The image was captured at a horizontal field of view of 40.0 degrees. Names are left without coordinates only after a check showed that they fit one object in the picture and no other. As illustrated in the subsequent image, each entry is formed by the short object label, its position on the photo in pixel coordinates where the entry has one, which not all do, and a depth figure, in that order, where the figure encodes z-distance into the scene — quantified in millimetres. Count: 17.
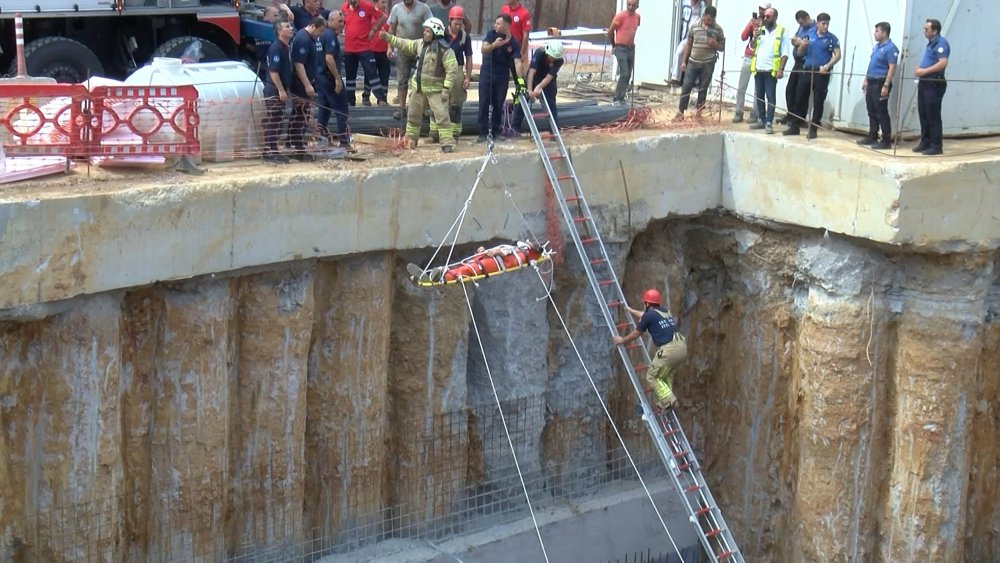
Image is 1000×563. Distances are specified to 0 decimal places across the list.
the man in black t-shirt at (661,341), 14039
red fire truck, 17609
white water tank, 13320
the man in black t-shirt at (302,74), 13828
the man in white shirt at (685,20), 18078
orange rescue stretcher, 13180
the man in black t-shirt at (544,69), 15000
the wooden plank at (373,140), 14484
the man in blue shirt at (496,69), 14750
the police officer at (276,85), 13648
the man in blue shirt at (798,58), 15641
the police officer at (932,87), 14469
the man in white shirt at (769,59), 15820
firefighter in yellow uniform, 14328
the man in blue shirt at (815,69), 15352
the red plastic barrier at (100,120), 12336
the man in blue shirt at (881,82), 14758
